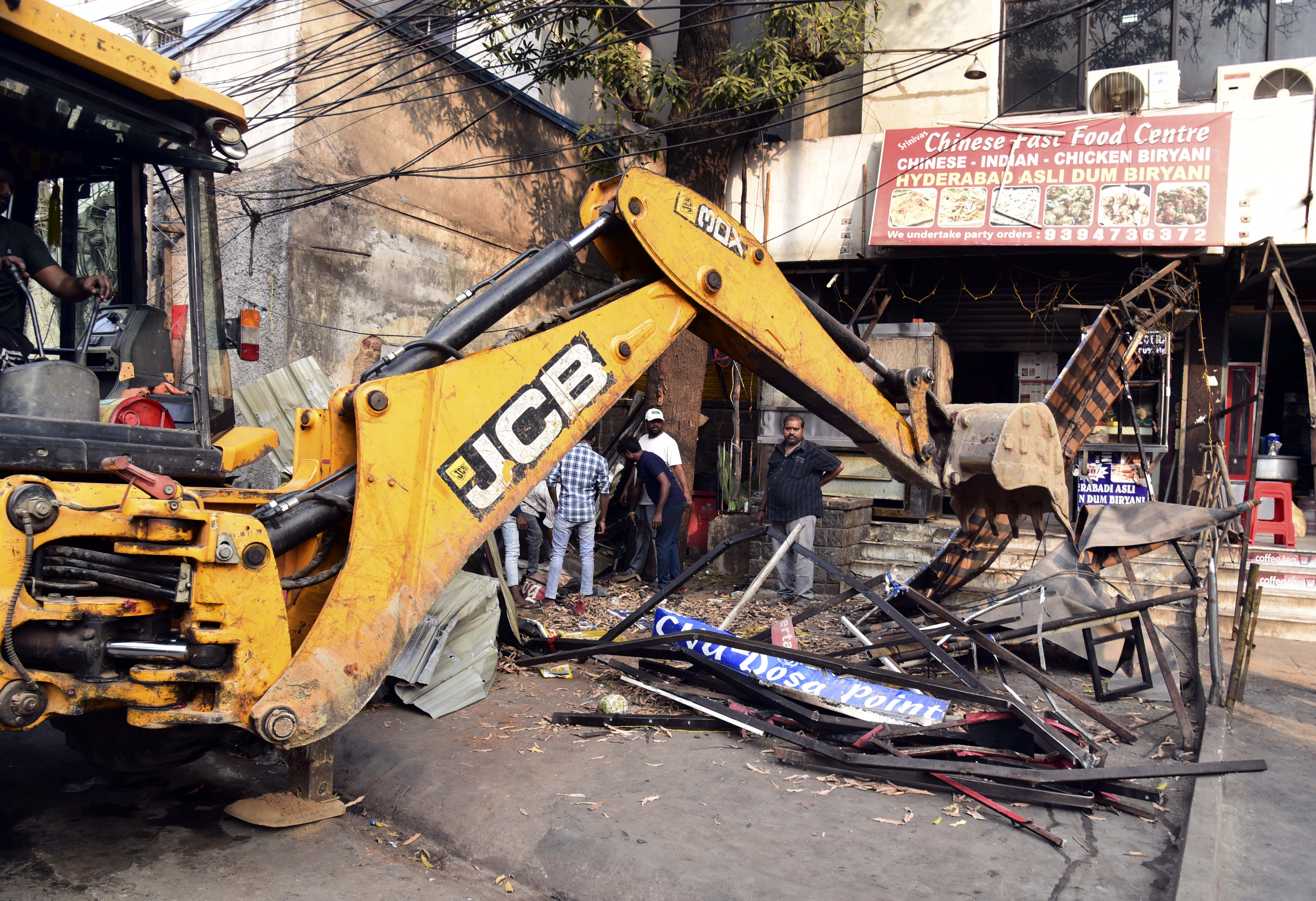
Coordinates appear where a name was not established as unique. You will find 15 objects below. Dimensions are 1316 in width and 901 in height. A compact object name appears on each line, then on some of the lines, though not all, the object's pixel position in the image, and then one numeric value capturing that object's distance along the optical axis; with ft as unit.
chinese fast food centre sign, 33.78
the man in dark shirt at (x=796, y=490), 31.37
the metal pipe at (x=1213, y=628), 19.94
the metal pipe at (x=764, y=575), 20.94
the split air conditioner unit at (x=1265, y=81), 33.99
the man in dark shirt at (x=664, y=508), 32.91
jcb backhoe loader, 9.37
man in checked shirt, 30.81
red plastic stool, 33.58
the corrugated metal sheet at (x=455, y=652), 18.89
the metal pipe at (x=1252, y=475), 22.58
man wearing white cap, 33.40
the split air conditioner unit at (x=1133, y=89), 35.09
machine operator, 11.59
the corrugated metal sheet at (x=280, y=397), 30.25
